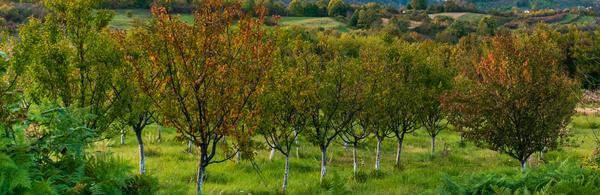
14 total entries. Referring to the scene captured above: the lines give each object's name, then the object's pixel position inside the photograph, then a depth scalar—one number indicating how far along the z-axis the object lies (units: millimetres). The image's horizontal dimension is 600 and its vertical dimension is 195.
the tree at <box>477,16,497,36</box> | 106475
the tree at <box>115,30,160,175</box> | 15320
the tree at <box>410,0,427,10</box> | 164750
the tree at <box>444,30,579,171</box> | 18266
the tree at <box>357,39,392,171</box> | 19625
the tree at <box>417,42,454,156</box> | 24234
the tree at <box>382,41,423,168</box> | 21953
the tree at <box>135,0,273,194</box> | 11609
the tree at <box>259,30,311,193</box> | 17047
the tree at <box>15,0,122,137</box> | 13375
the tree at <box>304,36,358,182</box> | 18453
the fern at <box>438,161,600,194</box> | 8586
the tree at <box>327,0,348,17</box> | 133625
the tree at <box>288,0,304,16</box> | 128500
